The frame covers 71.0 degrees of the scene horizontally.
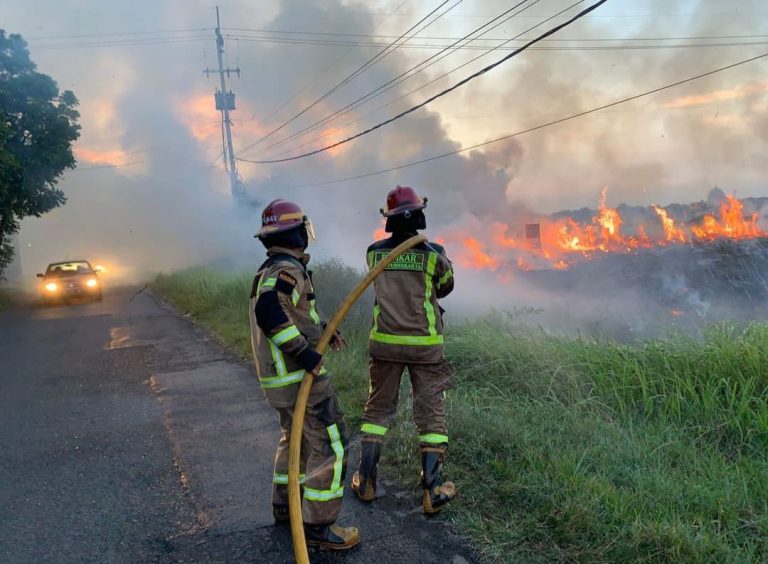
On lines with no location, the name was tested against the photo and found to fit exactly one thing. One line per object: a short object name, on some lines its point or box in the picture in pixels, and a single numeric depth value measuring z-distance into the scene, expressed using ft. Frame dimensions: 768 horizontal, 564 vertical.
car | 56.54
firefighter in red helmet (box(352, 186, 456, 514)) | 10.90
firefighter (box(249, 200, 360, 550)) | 9.01
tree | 52.59
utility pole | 101.11
